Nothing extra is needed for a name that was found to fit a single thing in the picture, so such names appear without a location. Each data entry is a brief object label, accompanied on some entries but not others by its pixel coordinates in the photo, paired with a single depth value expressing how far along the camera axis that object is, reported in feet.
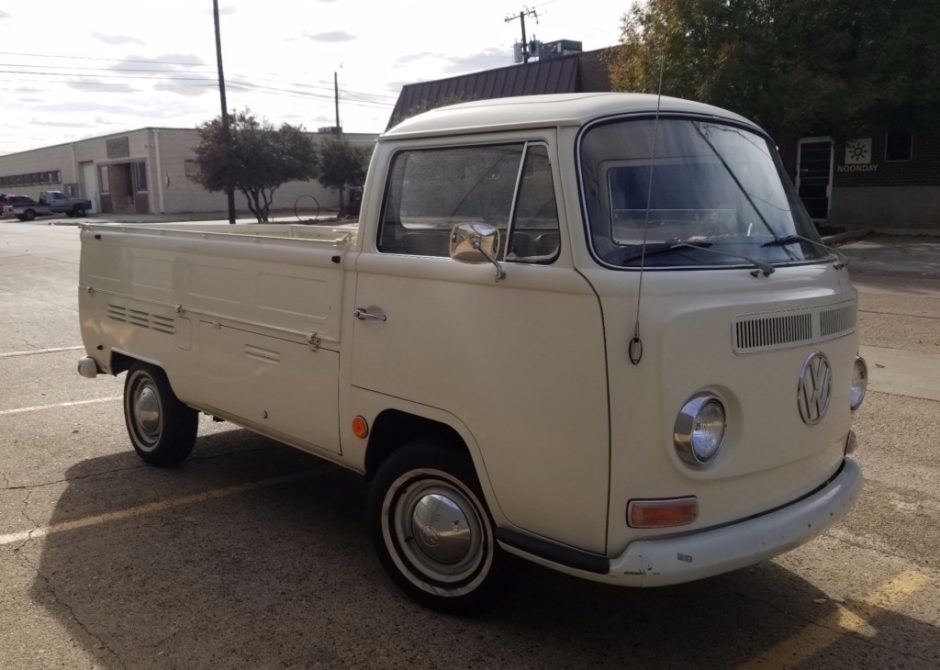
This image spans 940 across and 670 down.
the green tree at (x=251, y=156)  130.62
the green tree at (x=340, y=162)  155.02
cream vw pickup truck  10.37
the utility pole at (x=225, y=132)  110.62
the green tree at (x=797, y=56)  63.31
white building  182.50
